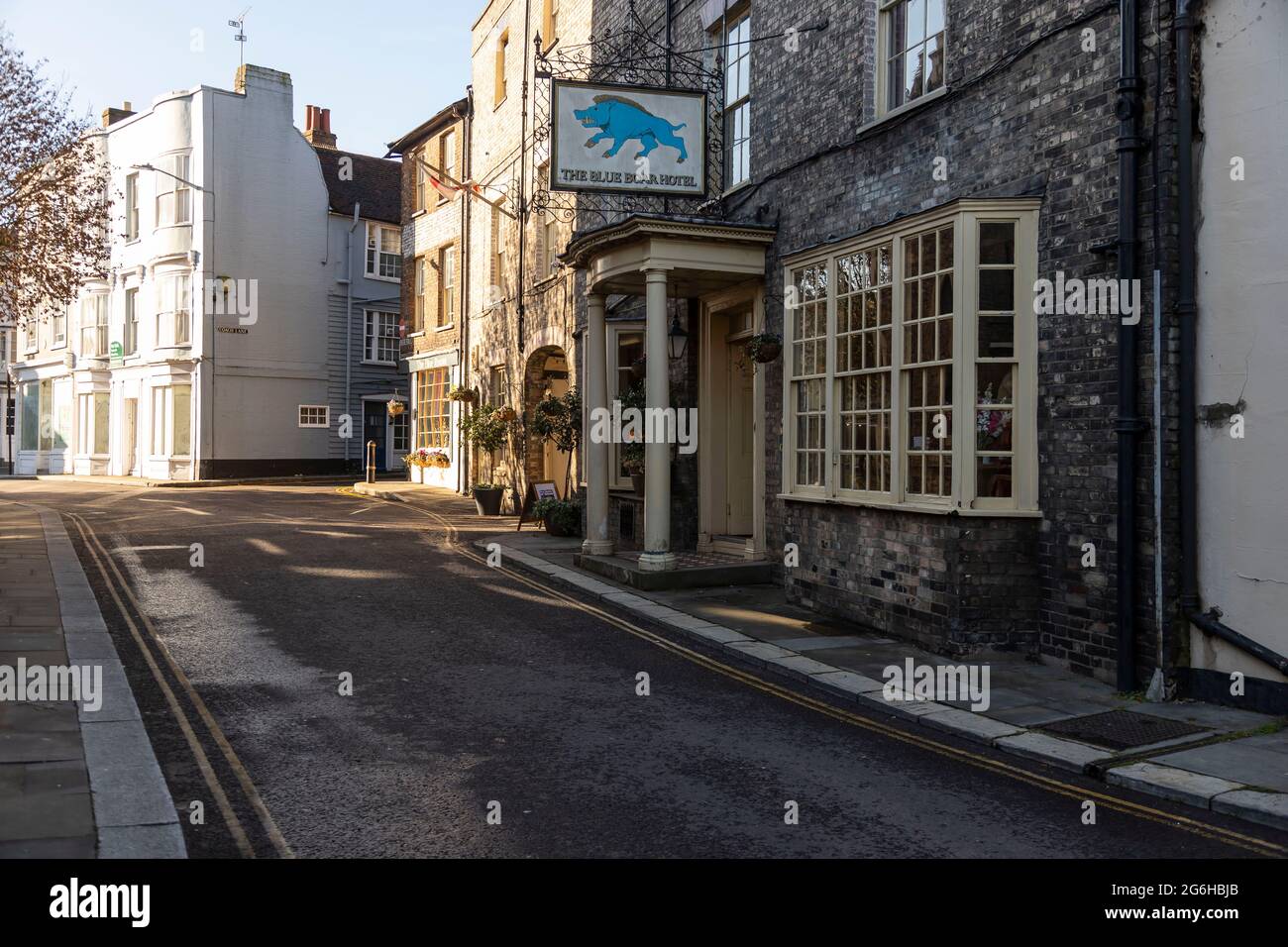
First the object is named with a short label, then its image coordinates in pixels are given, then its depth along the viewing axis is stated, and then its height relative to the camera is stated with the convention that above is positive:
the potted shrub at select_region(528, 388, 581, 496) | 19.16 +0.84
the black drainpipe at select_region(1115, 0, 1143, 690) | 7.66 +0.68
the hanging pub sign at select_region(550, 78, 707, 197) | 13.12 +4.07
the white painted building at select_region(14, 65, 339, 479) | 35.19 +6.03
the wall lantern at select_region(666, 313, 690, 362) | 14.52 +1.75
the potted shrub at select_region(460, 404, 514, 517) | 22.56 +0.72
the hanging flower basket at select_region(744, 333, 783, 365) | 12.38 +1.41
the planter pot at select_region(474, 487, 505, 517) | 22.52 -0.72
